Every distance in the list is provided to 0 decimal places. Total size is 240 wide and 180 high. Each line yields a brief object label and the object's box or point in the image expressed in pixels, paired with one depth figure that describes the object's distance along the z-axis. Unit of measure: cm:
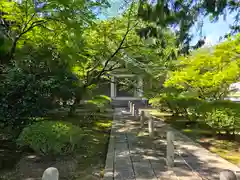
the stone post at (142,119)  818
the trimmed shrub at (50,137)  410
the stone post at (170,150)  400
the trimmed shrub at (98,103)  1149
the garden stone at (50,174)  208
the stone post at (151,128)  644
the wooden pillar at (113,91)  1884
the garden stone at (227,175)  194
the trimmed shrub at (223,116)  556
